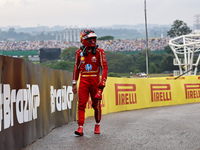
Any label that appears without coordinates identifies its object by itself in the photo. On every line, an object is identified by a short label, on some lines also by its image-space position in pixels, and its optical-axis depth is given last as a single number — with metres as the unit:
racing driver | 7.49
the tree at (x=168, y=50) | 117.50
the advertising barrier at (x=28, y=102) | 5.59
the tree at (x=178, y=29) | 132.18
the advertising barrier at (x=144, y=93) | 14.29
